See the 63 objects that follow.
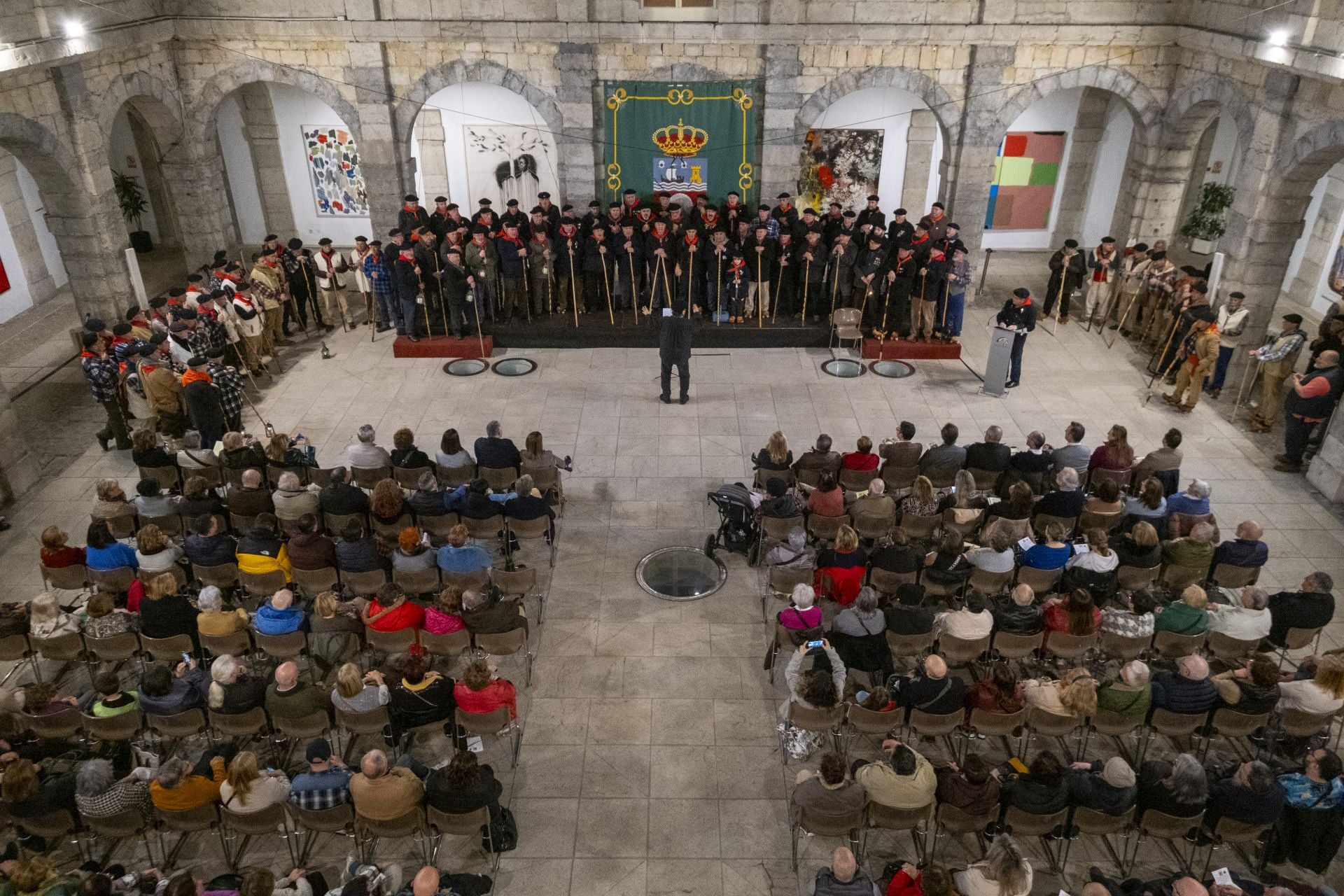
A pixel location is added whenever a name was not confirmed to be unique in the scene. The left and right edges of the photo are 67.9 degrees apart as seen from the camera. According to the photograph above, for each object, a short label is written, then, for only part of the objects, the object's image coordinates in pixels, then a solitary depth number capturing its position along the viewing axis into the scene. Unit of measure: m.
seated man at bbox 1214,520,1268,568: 9.05
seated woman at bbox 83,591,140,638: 8.18
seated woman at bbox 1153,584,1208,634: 8.40
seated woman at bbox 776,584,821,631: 8.31
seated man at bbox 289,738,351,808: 6.91
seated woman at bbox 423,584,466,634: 8.30
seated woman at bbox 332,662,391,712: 7.52
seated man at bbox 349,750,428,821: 6.71
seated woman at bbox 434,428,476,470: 10.45
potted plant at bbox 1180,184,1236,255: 17.86
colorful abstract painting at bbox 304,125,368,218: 19.75
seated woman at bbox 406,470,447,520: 9.85
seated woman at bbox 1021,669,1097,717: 7.52
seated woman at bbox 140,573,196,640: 8.24
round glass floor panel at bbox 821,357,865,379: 15.13
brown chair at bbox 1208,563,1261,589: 9.29
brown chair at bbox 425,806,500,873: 6.88
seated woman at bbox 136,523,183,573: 8.95
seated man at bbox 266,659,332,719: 7.59
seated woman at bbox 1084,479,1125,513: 9.76
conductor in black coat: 13.38
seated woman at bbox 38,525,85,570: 9.04
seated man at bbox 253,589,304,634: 8.34
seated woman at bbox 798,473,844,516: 9.89
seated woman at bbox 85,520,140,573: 8.92
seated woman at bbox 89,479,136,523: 9.66
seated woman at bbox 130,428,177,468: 10.79
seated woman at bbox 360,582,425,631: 8.38
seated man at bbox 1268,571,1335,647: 8.41
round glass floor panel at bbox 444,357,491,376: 15.11
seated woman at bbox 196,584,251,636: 8.34
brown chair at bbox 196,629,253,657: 8.46
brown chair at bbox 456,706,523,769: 7.68
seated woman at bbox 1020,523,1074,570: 9.12
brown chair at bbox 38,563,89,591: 9.16
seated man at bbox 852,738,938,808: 6.88
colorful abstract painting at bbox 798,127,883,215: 19.28
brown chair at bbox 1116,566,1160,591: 9.14
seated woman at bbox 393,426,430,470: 10.71
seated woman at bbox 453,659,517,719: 7.55
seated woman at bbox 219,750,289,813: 6.74
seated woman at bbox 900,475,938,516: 9.73
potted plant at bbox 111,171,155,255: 19.81
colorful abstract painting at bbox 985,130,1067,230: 19.58
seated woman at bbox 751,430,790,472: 10.52
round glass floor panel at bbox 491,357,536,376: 15.12
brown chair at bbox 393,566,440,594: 9.16
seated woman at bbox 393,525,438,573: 9.12
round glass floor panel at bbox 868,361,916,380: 15.12
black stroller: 10.52
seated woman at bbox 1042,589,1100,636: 8.26
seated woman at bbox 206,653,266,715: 7.53
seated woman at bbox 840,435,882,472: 10.56
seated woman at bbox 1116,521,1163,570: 9.00
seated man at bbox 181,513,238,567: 9.06
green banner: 16.66
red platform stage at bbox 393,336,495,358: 15.50
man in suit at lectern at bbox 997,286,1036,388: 13.88
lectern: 13.85
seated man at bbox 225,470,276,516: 9.89
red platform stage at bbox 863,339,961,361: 15.50
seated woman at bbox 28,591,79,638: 8.30
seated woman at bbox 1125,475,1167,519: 9.48
